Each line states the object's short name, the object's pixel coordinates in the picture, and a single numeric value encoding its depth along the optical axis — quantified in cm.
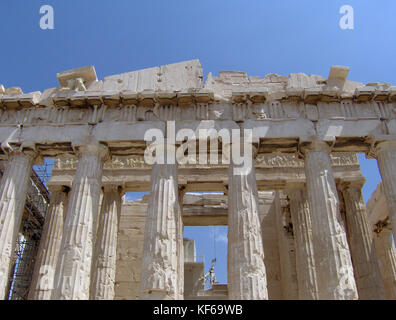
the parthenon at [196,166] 1252
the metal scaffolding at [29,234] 2014
